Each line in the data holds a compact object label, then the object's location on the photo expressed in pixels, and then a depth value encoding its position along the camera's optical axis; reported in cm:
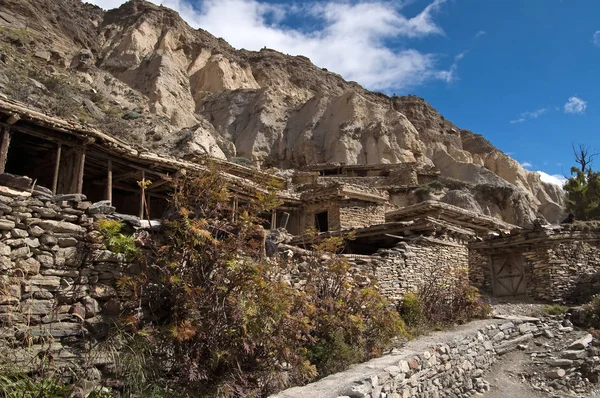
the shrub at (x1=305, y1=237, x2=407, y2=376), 711
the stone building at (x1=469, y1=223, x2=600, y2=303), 1541
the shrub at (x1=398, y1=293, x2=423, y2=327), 1034
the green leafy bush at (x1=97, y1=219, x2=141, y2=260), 564
